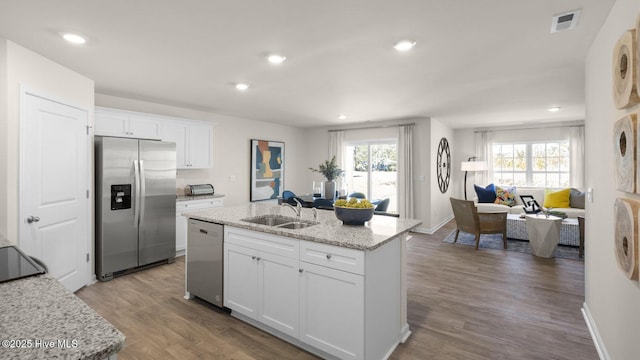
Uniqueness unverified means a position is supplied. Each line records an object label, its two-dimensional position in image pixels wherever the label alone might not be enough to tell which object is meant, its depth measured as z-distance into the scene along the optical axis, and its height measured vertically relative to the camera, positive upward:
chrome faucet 2.93 -0.30
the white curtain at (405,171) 6.42 +0.20
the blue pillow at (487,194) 6.96 -0.32
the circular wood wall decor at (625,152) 1.42 +0.15
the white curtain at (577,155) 6.68 +0.56
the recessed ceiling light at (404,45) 2.48 +1.13
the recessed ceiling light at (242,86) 3.74 +1.18
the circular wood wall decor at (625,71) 1.40 +0.55
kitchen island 1.99 -0.76
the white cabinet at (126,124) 3.92 +0.76
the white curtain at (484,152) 7.71 +0.72
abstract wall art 6.41 +0.23
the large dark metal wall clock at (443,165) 6.92 +0.35
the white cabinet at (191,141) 4.72 +0.62
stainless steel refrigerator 3.64 -0.32
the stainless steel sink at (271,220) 2.95 -0.39
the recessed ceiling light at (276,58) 2.80 +1.14
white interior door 2.75 -0.08
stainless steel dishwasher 2.85 -0.79
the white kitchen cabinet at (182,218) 4.52 -0.57
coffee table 4.59 -0.83
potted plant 5.22 +0.05
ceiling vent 2.04 +1.13
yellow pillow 6.16 -0.38
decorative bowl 2.45 -0.29
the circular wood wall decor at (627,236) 1.40 -0.27
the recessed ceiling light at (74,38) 2.37 +1.13
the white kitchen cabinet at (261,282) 2.32 -0.84
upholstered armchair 5.01 -0.69
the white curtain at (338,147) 7.37 +0.80
